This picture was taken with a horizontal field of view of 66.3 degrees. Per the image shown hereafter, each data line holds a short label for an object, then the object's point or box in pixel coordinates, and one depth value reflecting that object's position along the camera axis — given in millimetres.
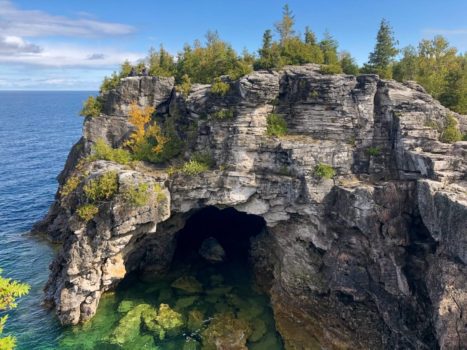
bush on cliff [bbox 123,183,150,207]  29841
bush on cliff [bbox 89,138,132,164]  35375
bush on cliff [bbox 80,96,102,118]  39734
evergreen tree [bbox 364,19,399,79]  36438
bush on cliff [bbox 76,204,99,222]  29891
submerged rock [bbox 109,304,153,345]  29036
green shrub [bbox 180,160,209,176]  32406
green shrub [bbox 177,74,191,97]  37562
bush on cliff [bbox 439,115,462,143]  28406
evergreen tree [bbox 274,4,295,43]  46781
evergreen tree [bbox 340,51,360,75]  35375
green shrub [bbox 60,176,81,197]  33344
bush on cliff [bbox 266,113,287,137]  32812
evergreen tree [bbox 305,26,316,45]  45188
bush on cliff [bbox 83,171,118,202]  30116
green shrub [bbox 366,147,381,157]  30391
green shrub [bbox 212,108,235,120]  32531
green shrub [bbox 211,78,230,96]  32812
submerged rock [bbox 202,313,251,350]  28297
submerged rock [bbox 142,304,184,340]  29938
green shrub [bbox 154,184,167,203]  31594
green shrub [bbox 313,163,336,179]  29656
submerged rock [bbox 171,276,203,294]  35656
